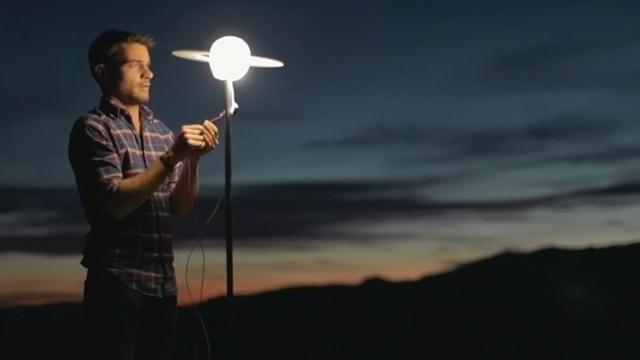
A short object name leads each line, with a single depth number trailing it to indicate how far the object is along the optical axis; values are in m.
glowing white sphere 3.35
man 2.84
